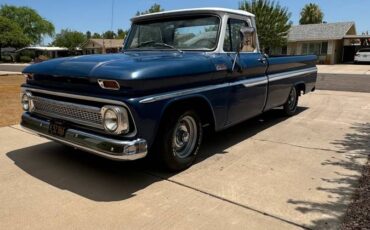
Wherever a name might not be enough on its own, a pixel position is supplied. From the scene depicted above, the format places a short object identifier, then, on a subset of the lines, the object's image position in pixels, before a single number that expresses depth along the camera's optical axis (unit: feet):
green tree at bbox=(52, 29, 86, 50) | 241.14
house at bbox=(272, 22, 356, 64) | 120.16
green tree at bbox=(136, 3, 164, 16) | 134.00
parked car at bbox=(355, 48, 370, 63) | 114.62
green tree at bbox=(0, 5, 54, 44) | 238.27
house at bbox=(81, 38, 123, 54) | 199.00
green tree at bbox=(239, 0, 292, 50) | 115.03
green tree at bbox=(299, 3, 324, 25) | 195.52
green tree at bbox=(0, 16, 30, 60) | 183.73
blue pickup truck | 11.76
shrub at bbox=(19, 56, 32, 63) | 179.21
